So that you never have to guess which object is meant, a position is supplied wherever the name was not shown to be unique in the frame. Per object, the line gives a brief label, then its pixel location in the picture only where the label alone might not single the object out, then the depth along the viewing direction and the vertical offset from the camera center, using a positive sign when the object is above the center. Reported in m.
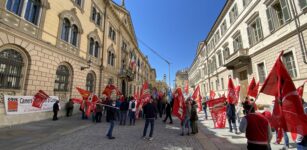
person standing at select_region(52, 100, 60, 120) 10.47 -0.40
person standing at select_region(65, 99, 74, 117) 12.12 -0.24
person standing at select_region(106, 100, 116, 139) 6.42 -0.78
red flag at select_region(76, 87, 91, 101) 9.39 +0.58
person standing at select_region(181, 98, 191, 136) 7.44 -0.65
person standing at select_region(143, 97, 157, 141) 6.61 -0.50
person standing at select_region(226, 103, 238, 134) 7.62 -0.65
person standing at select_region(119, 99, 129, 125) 9.84 -0.52
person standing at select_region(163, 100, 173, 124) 10.85 -0.57
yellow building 8.52 +4.39
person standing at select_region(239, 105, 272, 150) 3.03 -0.67
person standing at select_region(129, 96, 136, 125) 9.97 -0.47
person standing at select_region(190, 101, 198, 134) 7.50 -0.92
